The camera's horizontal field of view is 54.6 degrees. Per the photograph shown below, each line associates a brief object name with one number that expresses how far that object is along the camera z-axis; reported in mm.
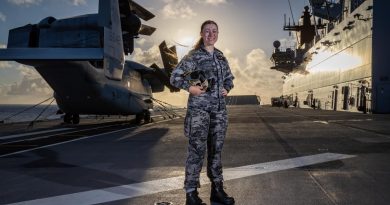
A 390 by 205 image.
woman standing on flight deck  4531
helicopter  14477
